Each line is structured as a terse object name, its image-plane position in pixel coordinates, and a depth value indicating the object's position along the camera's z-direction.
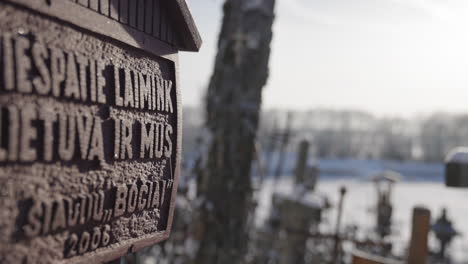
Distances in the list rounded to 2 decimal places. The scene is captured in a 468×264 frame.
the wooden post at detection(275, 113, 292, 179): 11.88
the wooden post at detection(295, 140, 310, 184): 11.34
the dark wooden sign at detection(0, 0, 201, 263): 1.11
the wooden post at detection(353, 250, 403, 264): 2.83
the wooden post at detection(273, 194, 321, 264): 7.12
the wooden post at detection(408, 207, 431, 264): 2.96
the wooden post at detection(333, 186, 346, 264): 4.98
